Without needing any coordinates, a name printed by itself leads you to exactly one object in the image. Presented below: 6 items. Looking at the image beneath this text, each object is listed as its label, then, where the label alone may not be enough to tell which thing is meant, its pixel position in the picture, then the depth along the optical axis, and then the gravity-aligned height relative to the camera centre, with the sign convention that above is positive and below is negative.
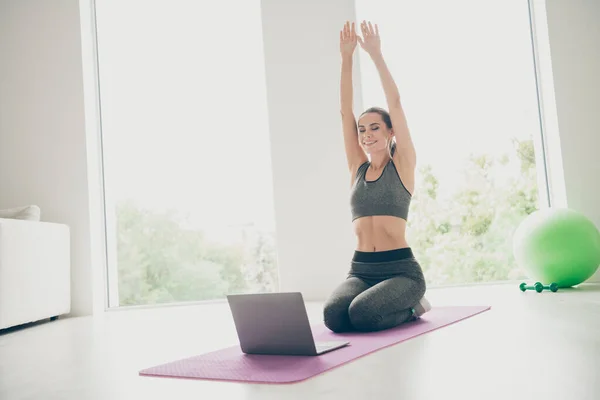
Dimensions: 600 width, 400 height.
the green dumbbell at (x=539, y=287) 3.43 -0.44
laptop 1.77 -0.29
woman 2.31 +0.06
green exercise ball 3.39 -0.20
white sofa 3.36 -0.12
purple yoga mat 1.57 -0.39
